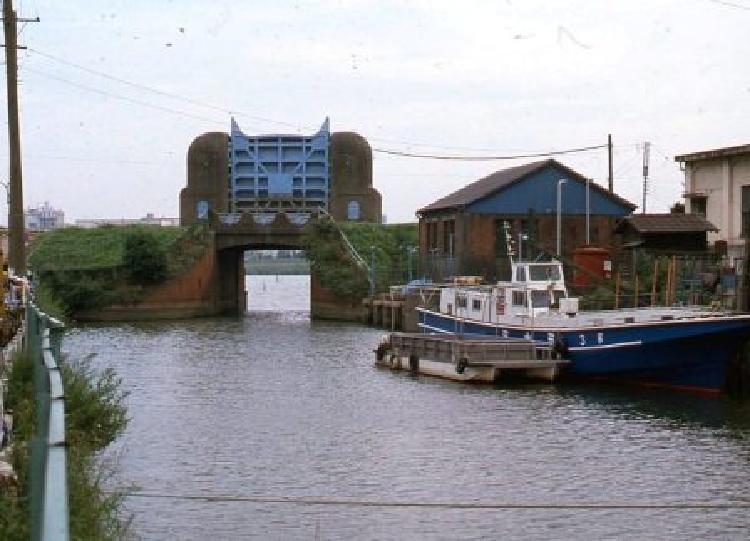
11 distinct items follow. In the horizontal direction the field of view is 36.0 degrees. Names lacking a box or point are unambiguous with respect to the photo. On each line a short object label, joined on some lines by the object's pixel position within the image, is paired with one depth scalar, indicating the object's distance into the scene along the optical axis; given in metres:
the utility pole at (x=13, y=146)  32.31
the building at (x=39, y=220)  164.39
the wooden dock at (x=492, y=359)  36.38
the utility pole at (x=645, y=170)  75.31
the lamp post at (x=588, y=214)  61.18
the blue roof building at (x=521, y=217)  60.44
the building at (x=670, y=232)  44.19
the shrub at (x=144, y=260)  71.69
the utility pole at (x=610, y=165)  69.88
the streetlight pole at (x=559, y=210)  57.25
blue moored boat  33.25
